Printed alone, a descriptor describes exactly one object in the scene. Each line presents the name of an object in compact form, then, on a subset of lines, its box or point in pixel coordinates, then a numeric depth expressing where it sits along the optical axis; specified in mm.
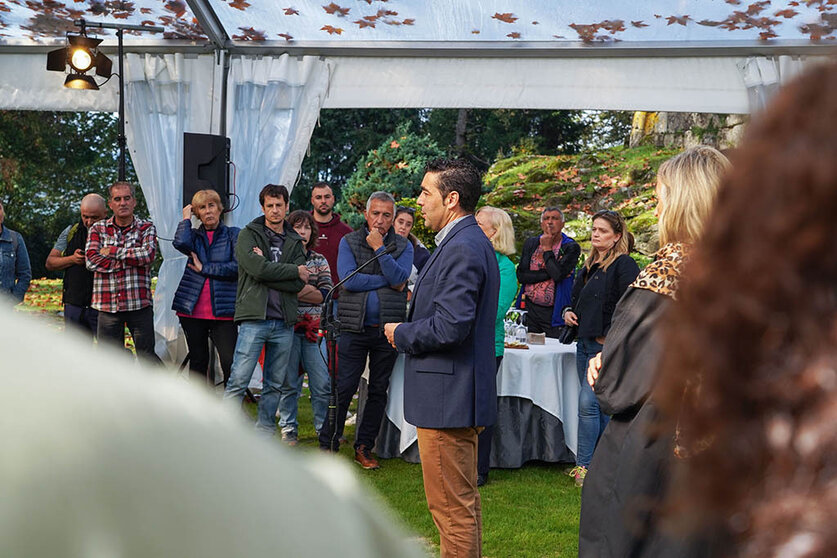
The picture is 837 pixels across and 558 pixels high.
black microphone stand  5293
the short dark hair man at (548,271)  6562
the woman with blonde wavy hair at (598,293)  5090
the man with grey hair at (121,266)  5848
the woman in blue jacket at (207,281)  5980
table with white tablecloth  6039
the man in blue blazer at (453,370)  3139
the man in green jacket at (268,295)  5582
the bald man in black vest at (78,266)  6289
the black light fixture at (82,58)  7070
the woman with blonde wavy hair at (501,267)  5250
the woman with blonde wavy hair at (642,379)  2182
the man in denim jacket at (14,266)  7008
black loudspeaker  7160
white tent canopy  6789
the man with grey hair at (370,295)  5543
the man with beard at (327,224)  6766
